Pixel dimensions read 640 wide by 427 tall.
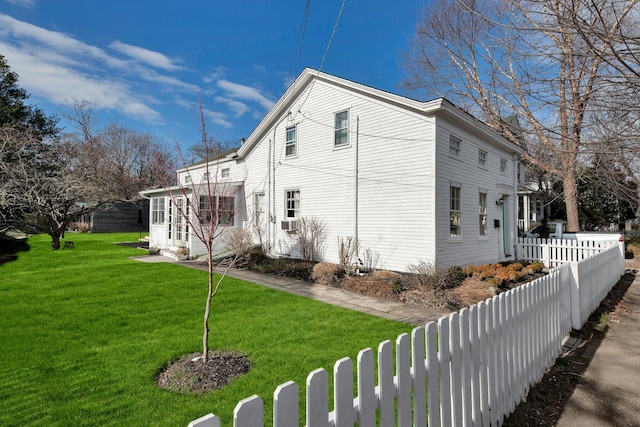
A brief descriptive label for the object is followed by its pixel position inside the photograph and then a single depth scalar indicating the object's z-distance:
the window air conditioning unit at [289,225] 12.78
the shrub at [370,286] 7.34
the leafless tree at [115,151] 31.19
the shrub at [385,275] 8.80
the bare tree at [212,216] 3.90
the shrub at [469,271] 9.30
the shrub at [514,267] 10.10
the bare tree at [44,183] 15.23
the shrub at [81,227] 30.08
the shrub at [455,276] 8.38
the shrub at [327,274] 8.87
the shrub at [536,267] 10.73
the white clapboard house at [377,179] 9.49
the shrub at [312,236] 11.80
